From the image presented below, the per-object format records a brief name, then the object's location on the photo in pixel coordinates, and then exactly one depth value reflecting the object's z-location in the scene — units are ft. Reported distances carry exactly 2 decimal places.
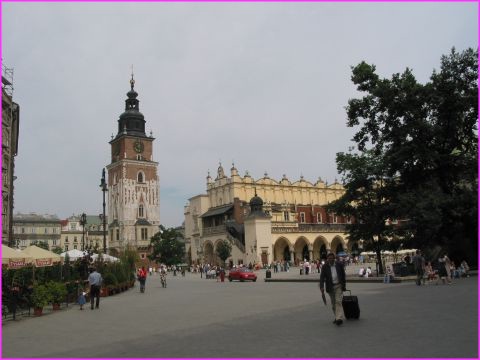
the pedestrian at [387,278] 80.33
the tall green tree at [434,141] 85.40
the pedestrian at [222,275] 127.73
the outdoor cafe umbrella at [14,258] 52.90
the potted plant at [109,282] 82.53
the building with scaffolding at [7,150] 114.87
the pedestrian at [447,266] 67.46
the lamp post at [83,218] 113.06
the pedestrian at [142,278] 88.55
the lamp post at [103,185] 97.25
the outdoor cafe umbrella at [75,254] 96.30
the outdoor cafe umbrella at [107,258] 112.74
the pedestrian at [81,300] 58.49
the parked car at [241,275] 123.24
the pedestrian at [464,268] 79.51
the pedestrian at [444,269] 67.92
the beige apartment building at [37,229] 381.81
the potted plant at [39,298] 52.20
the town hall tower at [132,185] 308.81
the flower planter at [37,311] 52.08
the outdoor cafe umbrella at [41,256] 59.62
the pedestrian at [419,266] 68.80
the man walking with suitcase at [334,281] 35.60
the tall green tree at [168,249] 245.24
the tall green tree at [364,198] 104.99
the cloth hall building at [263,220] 200.75
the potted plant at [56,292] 55.23
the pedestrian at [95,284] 57.82
